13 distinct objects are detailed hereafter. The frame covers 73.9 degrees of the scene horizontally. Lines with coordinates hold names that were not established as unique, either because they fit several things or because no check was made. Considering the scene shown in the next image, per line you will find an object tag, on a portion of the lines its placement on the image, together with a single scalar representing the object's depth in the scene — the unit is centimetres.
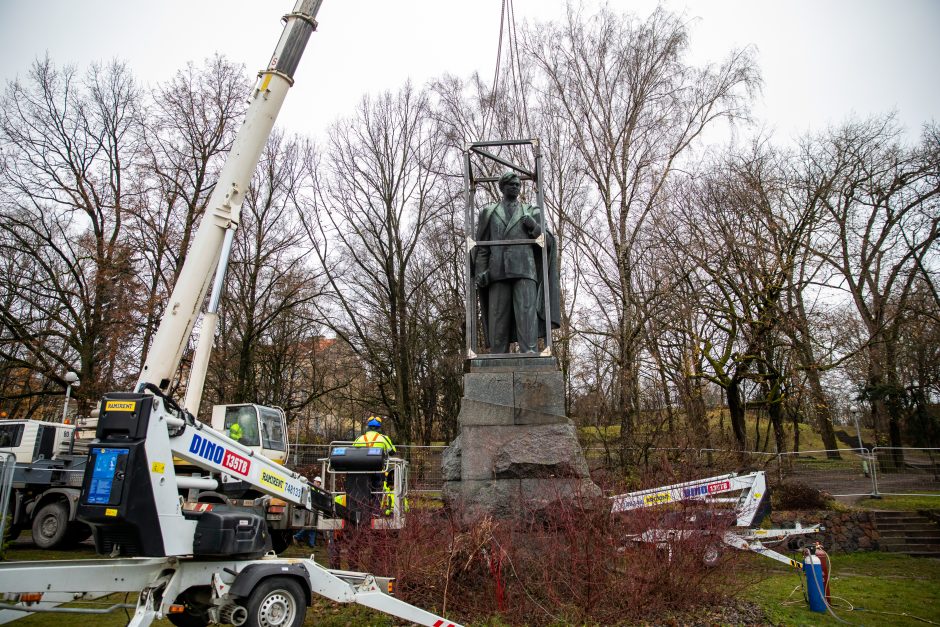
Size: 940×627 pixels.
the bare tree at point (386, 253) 2727
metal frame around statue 763
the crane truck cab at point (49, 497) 1122
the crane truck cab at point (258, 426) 1373
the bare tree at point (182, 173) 2017
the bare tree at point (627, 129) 2109
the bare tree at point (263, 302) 2380
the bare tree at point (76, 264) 1873
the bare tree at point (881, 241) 2369
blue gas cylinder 768
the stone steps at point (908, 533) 1395
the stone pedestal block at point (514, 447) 658
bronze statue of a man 790
